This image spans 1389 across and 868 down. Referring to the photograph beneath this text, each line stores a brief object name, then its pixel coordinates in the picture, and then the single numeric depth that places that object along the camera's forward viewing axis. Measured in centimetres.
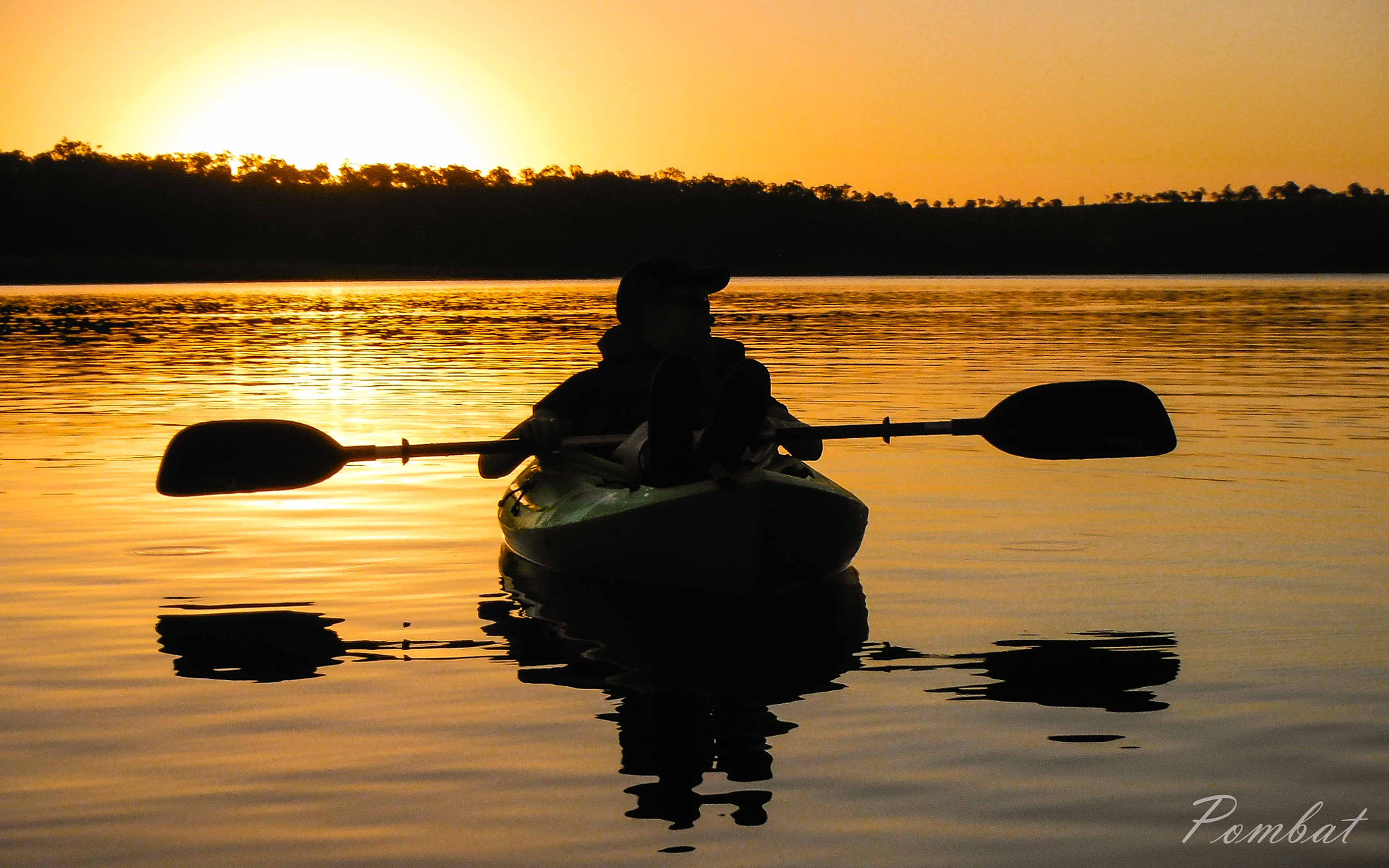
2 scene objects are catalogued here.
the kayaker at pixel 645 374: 862
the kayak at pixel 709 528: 755
